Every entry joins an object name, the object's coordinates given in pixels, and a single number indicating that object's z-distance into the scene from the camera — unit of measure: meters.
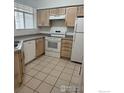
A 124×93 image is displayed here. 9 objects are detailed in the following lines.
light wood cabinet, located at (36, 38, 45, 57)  3.19
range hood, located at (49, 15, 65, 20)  3.21
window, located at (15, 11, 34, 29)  3.00
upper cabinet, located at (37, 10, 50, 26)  3.56
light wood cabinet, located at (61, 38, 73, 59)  3.05
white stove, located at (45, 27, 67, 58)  3.25
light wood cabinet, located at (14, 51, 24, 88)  1.51
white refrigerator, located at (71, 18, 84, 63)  2.67
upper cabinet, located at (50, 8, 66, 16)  3.20
